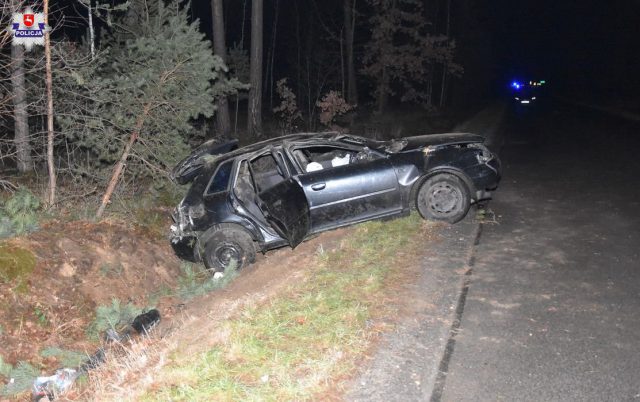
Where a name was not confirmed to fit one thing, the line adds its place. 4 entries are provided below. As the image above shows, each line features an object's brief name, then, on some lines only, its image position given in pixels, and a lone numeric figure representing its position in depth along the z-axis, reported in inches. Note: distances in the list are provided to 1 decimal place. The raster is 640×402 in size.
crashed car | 309.0
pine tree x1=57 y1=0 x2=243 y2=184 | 333.7
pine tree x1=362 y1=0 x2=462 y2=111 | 907.4
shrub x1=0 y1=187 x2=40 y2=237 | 281.4
